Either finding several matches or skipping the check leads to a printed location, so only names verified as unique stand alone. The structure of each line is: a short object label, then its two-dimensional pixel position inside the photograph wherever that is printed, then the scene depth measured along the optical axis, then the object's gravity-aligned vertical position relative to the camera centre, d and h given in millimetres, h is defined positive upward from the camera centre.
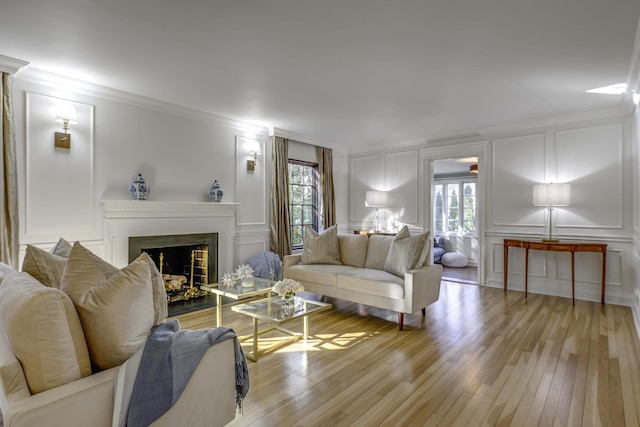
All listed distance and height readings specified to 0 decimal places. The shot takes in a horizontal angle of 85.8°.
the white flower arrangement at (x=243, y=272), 3444 -619
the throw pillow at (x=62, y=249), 2049 -235
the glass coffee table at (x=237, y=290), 3217 -770
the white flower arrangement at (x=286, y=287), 3027 -681
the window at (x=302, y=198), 6094 +238
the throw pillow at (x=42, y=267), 1659 -281
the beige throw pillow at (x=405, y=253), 3664 -460
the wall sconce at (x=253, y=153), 5223 +880
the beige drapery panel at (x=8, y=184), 2986 +227
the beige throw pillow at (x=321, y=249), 4535 -506
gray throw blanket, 1250 -612
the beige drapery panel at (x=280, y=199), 5492 +181
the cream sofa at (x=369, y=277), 3490 -736
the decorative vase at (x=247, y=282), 3469 -730
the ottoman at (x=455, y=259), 7410 -1053
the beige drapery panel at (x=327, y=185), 6484 +491
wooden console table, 4311 -471
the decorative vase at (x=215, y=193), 4641 +237
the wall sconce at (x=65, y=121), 3389 +885
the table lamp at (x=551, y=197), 4477 +193
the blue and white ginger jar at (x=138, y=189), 3855 +243
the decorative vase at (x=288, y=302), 3002 -834
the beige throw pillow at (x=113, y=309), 1301 -381
